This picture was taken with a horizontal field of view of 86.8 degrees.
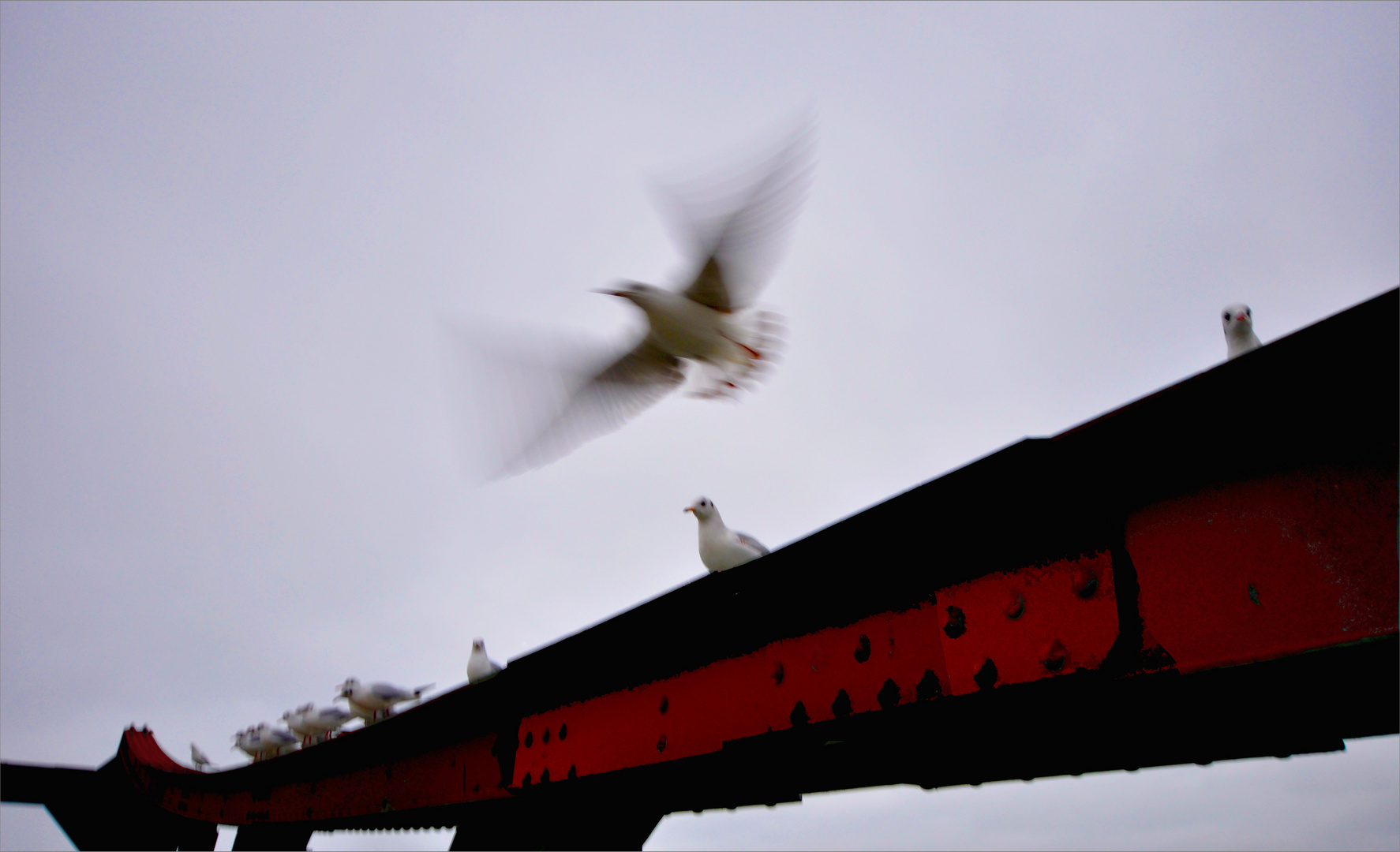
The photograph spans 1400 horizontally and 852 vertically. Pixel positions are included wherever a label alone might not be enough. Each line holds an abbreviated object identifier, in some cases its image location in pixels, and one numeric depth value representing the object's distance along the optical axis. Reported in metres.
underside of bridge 1.15
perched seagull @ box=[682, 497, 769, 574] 3.51
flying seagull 4.00
